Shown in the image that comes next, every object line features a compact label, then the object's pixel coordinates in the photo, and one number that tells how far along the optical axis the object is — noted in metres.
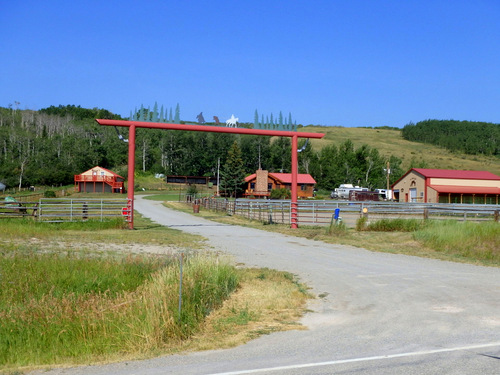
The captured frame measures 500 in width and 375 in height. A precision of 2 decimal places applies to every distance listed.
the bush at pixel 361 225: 24.06
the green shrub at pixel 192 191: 66.66
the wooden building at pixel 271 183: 76.81
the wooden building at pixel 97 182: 79.62
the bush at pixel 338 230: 21.94
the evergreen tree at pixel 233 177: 77.81
